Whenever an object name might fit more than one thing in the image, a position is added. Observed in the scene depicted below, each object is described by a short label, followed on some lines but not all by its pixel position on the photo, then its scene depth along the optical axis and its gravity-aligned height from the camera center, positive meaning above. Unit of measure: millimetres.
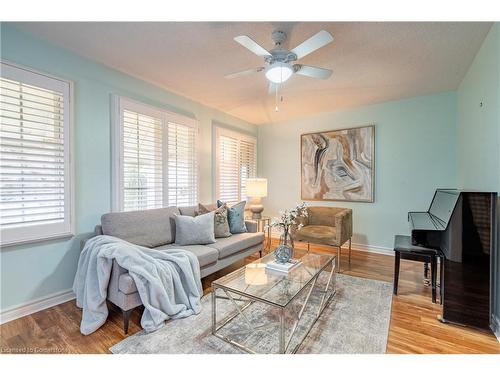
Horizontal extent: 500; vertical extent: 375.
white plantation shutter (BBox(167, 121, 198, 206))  3281 +266
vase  2145 -643
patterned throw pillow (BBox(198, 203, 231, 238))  2988 -521
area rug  1594 -1136
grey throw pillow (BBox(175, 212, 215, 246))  2682 -550
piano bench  2219 -702
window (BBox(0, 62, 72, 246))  1908 +238
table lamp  3967 -128
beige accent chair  3072 -666
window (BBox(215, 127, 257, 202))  4113 +401
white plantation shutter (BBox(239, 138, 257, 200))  4625 +464
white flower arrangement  2182 -352
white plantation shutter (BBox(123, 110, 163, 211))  2764 +274
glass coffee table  1618 -1125
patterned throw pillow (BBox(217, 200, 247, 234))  3227 -497
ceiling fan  1697 +1041
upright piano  1774 -604
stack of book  2043 -738
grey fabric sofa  1838 -636
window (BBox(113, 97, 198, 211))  2693 +337
